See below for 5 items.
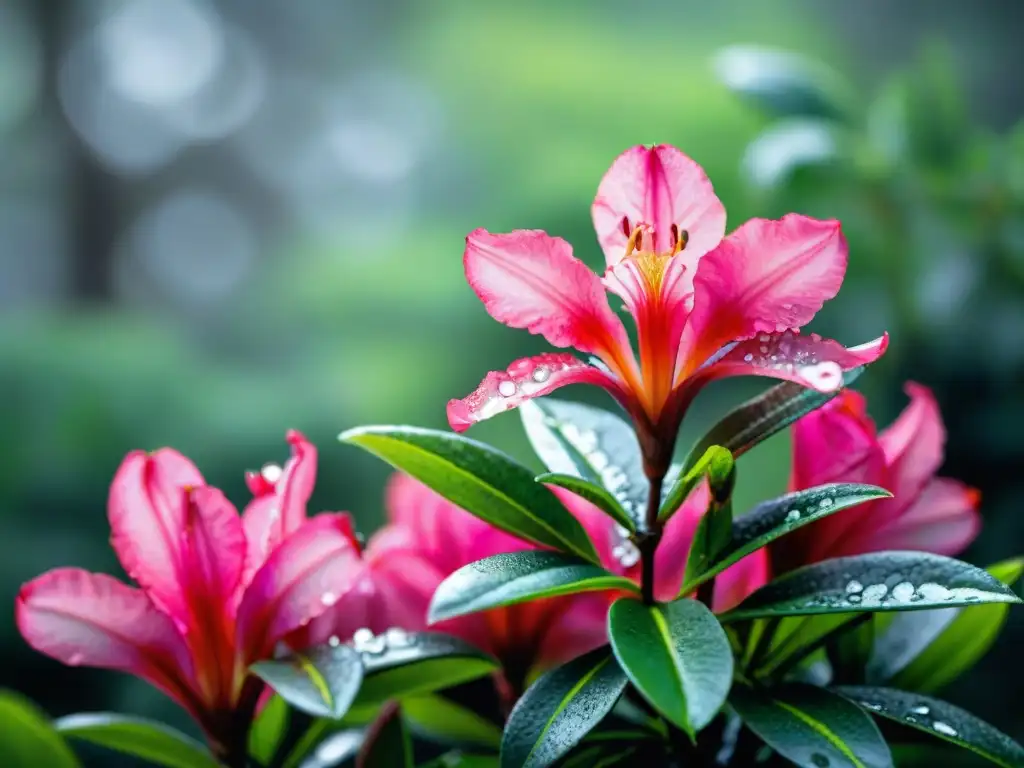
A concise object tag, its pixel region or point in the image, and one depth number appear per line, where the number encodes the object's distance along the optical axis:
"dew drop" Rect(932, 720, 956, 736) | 0.44
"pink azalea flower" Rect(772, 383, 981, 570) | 0.46
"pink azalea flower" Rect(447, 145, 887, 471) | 0.43
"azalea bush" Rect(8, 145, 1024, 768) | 0.43
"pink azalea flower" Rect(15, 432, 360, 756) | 0.46
